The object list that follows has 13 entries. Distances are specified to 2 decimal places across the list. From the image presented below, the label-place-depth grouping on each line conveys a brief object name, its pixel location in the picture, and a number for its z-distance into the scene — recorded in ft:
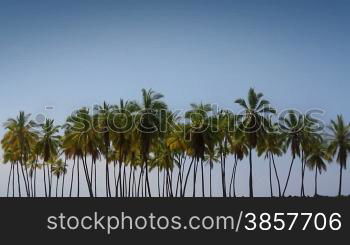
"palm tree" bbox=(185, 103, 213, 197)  225.35
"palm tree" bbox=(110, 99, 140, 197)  211.00
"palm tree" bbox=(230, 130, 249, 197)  228.63
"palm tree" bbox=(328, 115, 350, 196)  258.78
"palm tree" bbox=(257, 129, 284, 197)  230.31
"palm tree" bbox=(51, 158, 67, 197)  375.55
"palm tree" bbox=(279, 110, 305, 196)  246.27
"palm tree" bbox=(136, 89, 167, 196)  208.23
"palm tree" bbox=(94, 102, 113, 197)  215.31
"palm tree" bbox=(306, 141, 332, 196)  269.44
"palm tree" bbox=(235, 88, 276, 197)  224.33
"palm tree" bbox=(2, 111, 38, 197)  260.01
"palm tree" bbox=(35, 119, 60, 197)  266.57
